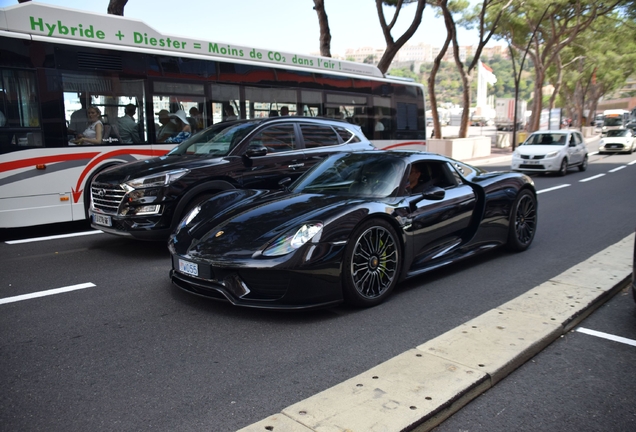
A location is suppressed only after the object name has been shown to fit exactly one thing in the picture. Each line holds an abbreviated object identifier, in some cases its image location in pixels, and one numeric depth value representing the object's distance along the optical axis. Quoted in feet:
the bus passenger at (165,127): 31.96
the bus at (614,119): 199.04
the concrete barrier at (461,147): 82.99
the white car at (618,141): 100.27
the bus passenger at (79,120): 28.12
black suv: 21.54
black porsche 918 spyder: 13.75
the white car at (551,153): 59.21
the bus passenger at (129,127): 30.30
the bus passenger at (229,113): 35.17
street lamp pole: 104.54
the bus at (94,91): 26.13
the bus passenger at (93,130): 28.65
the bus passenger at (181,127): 32.73
